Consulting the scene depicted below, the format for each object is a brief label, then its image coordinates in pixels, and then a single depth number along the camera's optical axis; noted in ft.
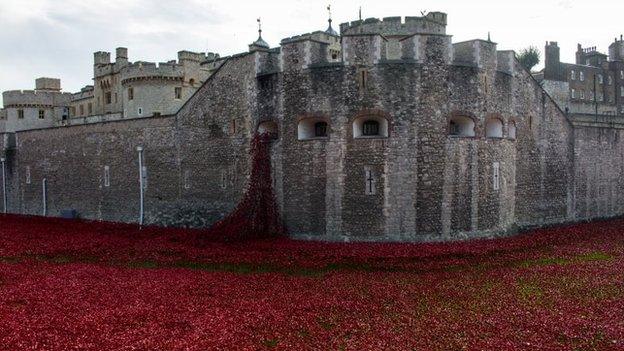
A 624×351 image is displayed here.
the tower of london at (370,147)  69.67
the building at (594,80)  180.65
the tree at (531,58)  203.69
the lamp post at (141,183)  94.68
